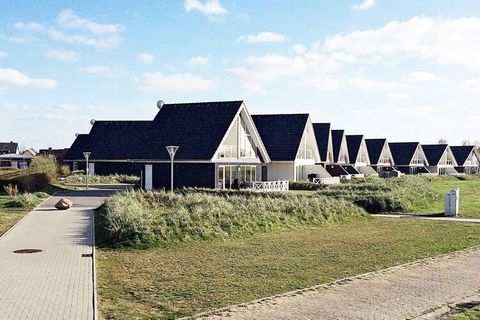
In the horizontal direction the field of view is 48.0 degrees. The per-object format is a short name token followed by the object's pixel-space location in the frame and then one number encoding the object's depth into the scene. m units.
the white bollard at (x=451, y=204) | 24.58
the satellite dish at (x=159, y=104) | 42.89
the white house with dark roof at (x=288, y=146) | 42.72
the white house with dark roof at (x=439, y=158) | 78.06
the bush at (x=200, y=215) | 16.19
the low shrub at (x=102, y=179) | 46.10
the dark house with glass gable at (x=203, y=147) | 34.75
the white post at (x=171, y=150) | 27.15
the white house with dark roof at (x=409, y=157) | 72.69
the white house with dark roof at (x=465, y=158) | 85.75
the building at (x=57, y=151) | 75.58
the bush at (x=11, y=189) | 31.95
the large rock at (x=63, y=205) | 25.44
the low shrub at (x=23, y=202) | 26.17
